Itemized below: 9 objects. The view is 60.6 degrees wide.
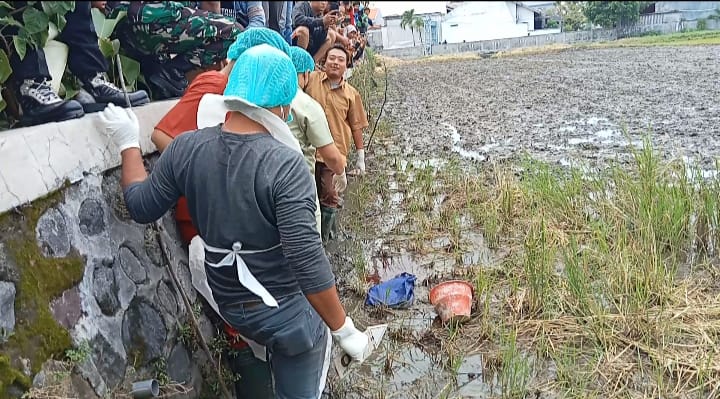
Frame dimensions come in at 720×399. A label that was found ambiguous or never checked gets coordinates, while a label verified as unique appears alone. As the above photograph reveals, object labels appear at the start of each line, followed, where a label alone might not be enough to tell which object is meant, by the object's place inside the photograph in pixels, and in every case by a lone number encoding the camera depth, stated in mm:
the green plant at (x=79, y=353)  1785
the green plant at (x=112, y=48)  2816
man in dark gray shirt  1804
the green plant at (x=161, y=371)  2172
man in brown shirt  4180
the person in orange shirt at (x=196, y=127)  2387
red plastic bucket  3135
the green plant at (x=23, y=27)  2156
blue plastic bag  3461
